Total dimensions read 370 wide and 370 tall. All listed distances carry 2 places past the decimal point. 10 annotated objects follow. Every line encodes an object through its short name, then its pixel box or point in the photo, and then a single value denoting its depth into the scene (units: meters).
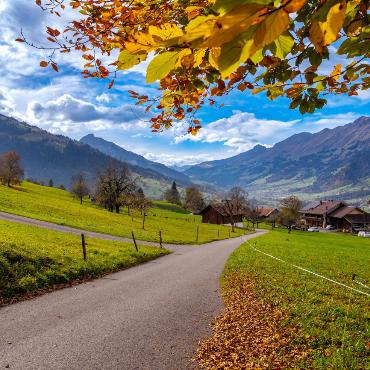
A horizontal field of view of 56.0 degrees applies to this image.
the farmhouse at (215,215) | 138.12
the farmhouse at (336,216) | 147.62
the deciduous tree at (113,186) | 106.56
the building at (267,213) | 191.57
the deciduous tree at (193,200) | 189.38
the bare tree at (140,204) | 86.61
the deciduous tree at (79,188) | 125.12
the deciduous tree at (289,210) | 128.25
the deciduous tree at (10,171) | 100.12
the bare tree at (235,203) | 135.85
